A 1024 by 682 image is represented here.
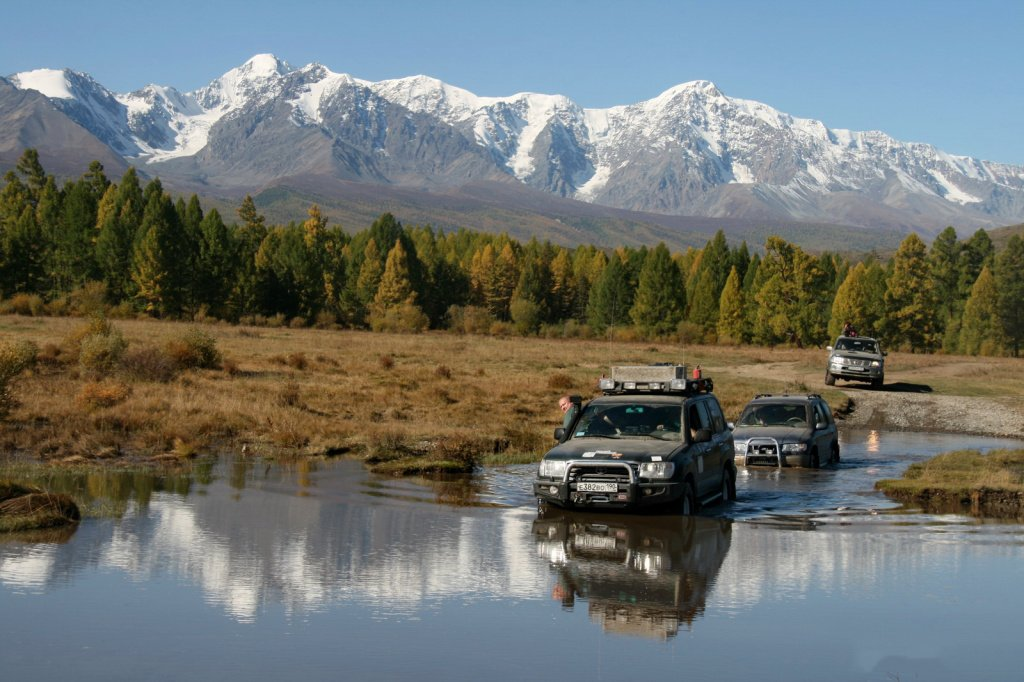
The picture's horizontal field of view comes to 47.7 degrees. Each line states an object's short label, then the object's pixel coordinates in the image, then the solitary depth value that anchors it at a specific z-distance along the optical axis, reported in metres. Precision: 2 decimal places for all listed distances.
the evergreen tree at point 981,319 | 96.06
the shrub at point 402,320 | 100.12
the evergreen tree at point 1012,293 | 99.38
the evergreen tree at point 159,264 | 84.75
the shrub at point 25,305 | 78.31
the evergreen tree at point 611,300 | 115.50
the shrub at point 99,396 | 24.44
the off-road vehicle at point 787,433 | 21.73
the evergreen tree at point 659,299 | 110.06
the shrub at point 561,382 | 40.20
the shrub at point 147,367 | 31.93
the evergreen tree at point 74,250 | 89.44
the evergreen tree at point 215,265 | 90.25
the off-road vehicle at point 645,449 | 14.52
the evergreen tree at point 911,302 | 93.81
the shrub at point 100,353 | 32.91
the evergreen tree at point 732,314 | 103.31
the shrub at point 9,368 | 23.11
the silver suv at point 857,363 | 46.66
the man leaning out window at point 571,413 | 16.16
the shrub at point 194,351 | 36.97
